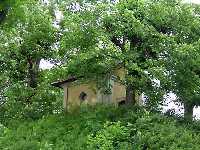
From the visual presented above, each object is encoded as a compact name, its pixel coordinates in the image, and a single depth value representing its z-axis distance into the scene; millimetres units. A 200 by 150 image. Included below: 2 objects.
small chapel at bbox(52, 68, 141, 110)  27438
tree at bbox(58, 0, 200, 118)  24688
